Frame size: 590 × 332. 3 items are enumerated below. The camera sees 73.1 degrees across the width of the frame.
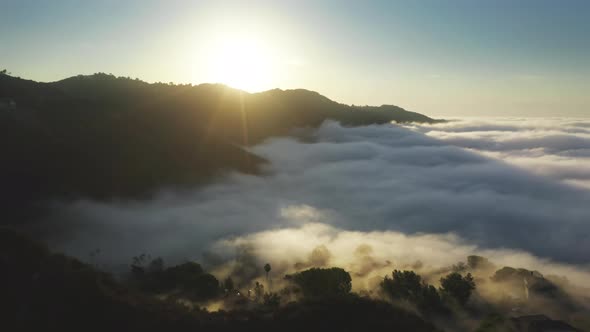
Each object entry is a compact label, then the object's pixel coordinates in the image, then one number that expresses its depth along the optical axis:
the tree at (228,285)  117.78
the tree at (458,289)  126.44
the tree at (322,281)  107.64
